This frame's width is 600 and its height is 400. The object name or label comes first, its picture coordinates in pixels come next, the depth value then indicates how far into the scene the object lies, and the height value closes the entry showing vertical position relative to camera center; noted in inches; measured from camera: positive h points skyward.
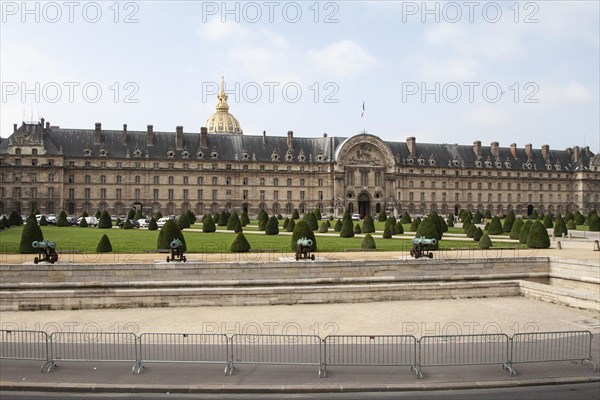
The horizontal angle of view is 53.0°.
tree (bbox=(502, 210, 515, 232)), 1798.8 -36.7
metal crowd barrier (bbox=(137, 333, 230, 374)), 484.4 -118.1
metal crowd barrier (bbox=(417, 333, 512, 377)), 483.2 -118.9
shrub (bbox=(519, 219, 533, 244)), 1321.1 -46.9
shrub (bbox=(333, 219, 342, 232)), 1728.6 -39.5
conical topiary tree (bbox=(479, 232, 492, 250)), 1177.4 -59.0
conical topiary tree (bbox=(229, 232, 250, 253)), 1061.8 -56.6
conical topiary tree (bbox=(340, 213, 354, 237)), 1498.5 -36.7
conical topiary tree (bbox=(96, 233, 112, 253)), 1036.5 -56.9
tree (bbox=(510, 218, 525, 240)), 1509.8 -43.6
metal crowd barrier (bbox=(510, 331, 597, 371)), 498.9 -120.2
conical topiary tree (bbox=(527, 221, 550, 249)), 1226.0 -53.6
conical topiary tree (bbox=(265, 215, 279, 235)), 1557.6 -37.6
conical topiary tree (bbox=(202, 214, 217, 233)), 1630.5 -33.4
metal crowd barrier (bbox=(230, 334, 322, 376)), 489.8 -119.1
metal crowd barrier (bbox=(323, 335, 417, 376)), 480.4 -119.4
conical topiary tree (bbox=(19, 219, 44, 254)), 1012.5 -40.0
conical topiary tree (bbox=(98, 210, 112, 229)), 1888.5 -22.3
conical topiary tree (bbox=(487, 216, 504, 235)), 1697.8 -42.7
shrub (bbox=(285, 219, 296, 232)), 1720.2 -36.3
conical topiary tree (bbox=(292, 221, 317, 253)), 1040.2 -35.0
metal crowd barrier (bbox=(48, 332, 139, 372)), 487.3 -117.2
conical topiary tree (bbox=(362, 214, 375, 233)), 1692.9 -33.5
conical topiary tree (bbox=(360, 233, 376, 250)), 1144.8 -58.6
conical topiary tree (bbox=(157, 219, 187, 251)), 1036.5 -35.5
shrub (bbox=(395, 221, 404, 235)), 1637.4 -44.6
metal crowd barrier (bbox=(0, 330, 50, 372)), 484.7 -114.8
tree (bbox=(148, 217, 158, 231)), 1774.1 -35.9
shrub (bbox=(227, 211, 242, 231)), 1745.3 -24.4
